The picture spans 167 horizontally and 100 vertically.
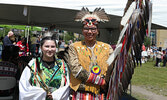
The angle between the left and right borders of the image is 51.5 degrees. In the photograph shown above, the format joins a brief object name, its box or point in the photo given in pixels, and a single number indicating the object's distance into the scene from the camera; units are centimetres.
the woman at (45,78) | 181
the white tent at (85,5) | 236
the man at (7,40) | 687
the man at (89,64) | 190
